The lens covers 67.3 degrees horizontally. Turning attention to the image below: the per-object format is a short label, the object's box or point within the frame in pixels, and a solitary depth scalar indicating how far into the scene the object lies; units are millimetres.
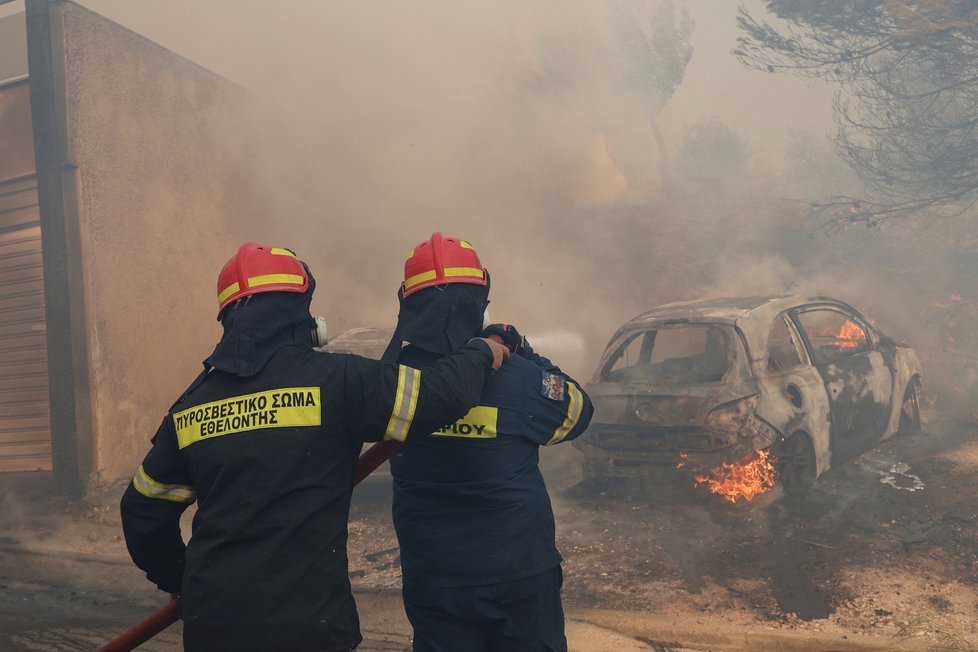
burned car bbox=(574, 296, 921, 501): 5680
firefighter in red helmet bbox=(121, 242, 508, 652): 2078
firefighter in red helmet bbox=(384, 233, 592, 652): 2438
